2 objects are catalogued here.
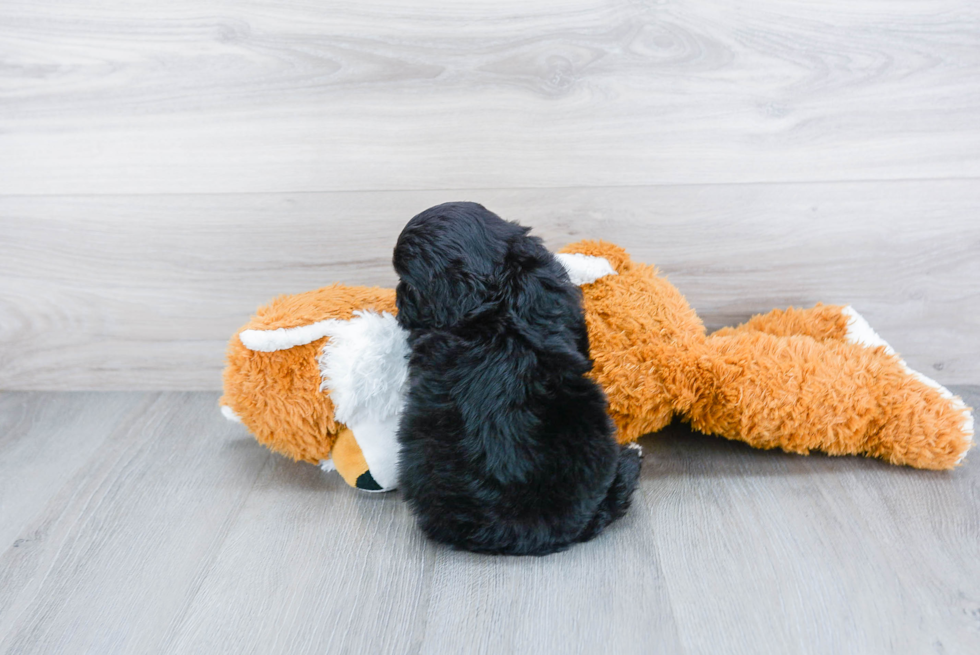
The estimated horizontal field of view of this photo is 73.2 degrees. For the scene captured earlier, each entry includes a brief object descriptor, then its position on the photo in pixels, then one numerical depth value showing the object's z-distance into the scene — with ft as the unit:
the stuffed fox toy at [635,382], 3.12
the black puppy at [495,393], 2.55
